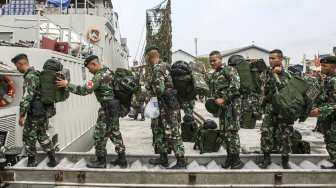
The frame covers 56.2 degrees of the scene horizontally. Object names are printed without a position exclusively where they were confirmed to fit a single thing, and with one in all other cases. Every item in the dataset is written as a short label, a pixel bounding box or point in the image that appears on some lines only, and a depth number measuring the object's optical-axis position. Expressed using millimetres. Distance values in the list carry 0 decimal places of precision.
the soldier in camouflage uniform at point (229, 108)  4879
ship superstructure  5777
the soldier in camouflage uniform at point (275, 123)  4973
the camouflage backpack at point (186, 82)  5180
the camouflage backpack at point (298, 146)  6380
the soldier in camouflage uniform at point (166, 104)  4891
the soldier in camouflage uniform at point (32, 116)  4734
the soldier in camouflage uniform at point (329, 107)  4637
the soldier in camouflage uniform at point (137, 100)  5207
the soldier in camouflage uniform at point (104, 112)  4836
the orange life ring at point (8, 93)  5676
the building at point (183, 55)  80725
